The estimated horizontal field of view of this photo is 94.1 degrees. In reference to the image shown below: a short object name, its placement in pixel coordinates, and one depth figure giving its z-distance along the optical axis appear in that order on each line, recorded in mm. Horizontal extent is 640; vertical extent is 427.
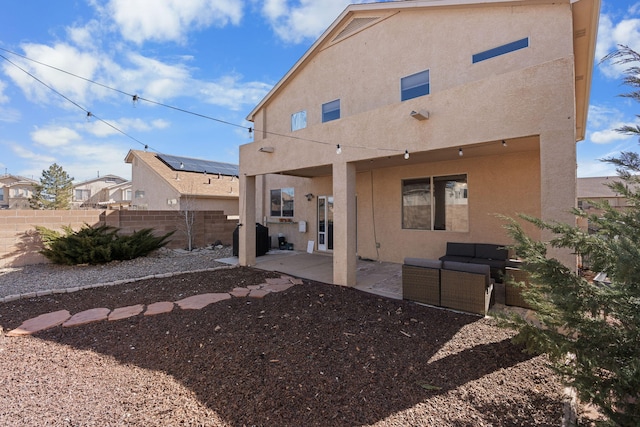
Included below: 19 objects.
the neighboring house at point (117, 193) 33219
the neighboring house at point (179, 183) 17656
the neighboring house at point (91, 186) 37372
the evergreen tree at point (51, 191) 29406
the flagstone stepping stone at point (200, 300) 5430
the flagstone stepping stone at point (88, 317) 4684
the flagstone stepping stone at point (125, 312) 4984
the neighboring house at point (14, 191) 34688
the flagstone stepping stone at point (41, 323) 4361
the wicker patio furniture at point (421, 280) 5406
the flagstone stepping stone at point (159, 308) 5139
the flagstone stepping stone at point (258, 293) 6020
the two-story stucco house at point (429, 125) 4645
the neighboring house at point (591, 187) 23828
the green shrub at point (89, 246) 8828
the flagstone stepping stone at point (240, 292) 6086
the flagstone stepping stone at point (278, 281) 7039
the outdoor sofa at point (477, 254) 6949
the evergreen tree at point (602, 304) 1984
